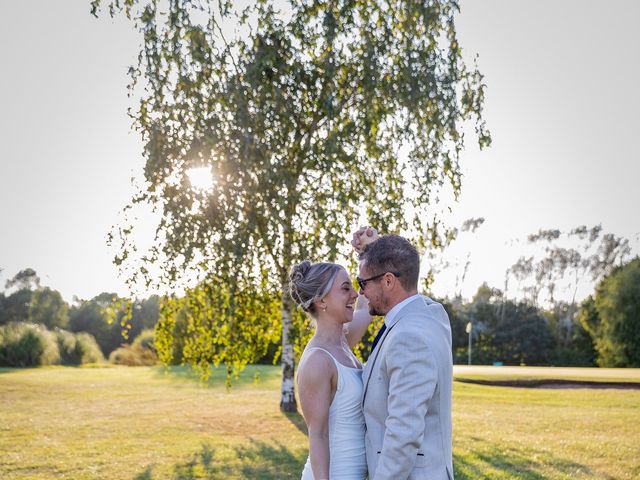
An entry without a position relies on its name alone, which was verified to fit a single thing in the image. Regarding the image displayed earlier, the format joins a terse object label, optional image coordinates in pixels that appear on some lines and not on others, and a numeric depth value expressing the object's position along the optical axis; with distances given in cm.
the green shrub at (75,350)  3706
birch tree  1145
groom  307
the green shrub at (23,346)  3381
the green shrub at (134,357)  3812
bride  353
